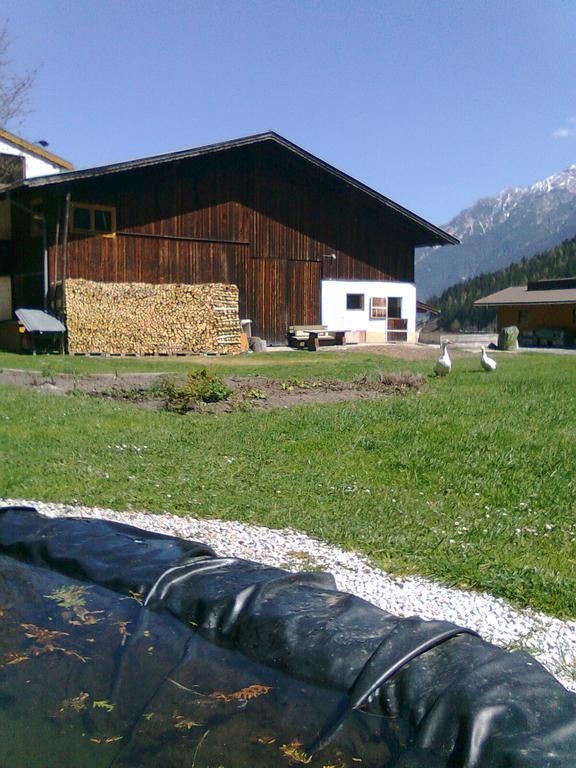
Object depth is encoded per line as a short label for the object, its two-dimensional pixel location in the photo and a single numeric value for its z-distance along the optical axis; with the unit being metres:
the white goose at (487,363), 17.48
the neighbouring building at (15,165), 26.64
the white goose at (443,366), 16.01
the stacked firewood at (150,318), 23.44
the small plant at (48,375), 14.38
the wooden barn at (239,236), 24.34
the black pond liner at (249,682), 3.19
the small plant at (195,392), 11.65
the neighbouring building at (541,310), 37.47
